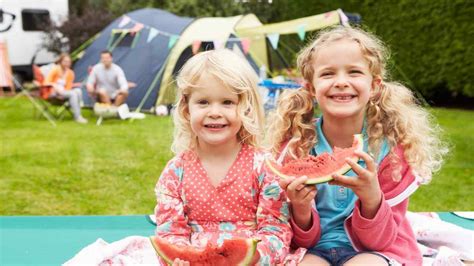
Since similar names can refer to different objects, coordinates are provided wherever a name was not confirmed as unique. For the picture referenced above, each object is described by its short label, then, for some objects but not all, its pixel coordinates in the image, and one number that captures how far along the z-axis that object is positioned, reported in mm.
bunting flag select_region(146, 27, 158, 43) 11900
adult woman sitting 10500
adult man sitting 10898
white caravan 17797
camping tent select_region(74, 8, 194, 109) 12000
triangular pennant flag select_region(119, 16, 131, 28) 12643
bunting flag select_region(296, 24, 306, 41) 10126
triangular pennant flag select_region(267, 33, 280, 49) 10602
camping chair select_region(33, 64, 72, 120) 10586
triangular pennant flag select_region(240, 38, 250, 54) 11209
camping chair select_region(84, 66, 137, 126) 10375
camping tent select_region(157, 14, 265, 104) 11764
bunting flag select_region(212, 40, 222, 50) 11148
